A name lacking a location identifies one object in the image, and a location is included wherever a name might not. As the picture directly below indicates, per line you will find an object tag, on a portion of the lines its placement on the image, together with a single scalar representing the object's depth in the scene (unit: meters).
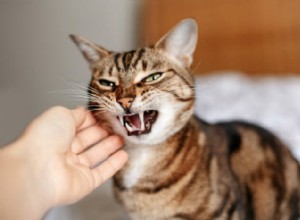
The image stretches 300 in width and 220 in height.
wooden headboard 0.66
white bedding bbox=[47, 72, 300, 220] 0.37
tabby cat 0.28
